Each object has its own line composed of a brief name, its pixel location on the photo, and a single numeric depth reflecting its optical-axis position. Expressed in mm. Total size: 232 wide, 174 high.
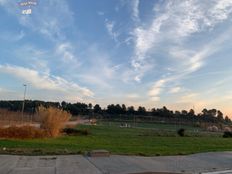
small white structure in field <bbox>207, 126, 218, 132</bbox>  28243
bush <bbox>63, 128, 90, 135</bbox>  14530
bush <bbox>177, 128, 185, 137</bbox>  16889
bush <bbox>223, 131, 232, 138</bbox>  17248
